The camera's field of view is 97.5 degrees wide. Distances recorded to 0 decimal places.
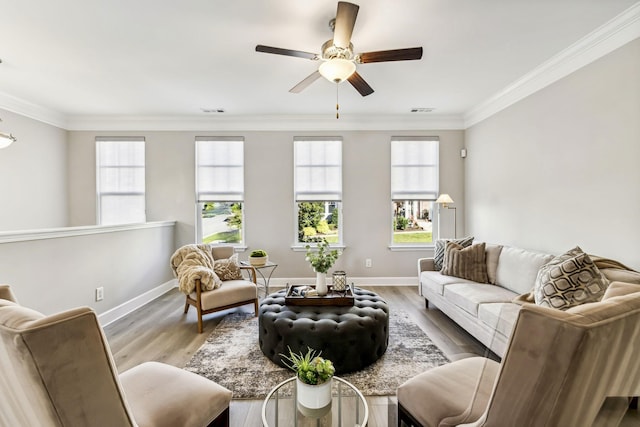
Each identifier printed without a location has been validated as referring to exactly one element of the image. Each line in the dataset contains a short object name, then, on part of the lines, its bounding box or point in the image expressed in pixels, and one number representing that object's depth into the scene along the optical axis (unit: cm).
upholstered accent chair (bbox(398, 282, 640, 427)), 76
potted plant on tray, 273
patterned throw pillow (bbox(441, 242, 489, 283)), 336
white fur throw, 312
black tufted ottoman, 219
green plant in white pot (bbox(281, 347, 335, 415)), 130
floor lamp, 422
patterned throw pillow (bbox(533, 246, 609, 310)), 204
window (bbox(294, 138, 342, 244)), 476
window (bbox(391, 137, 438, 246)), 480
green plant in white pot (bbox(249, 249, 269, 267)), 388
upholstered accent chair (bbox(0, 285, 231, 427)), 76
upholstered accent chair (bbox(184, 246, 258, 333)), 310
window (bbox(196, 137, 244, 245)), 474
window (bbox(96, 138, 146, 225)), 472
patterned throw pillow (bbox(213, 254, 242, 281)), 363
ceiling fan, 193
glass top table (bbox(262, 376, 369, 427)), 130
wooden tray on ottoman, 259
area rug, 213
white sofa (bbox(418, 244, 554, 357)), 244
